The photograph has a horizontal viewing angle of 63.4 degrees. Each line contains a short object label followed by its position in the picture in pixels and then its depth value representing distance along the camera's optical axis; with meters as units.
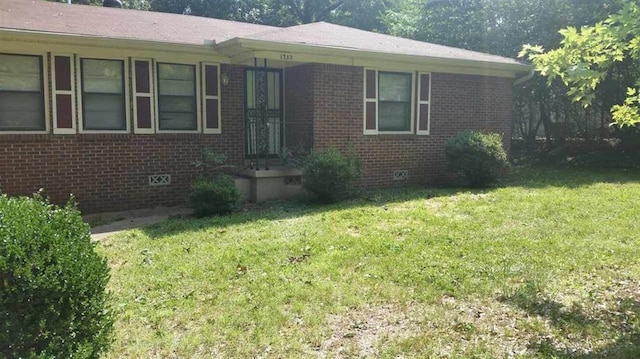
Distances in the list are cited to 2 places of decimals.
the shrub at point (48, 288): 2.58
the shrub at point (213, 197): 8.22
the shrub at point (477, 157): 10.60
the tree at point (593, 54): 4.01
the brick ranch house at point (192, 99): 8.50
